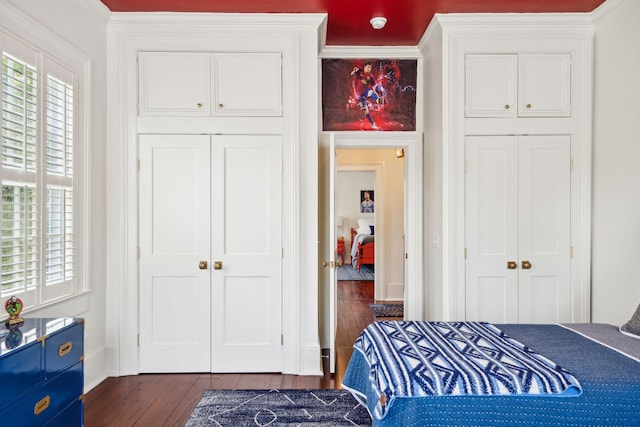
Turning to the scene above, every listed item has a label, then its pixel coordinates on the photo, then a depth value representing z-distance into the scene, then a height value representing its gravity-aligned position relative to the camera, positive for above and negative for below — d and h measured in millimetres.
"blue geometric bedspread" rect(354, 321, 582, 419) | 1520 -655
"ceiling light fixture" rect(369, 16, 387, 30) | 3082 +1496
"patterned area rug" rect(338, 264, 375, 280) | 8015 -1343
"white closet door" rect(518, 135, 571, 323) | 3123 -123
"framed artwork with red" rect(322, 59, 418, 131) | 3695 +1101
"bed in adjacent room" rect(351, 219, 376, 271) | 8930 -895
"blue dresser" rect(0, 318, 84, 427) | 1610 -745
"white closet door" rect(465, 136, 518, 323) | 3125 -61
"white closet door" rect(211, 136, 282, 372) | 3154 -350
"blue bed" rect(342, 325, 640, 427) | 1506 -756
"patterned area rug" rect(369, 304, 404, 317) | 5070 -1317
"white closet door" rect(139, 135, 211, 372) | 3145 -350
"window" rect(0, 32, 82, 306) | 2131 +189
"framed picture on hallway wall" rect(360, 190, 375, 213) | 10235 +203
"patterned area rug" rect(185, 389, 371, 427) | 2402 -1287
